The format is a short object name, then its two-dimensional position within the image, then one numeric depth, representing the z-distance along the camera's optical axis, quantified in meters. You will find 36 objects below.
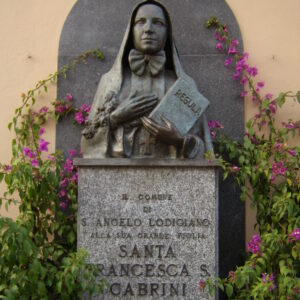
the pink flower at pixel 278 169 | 4.68
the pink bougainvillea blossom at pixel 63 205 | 5.00
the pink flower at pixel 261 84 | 5.27
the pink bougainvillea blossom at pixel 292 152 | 4.90
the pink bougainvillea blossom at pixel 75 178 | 4.97
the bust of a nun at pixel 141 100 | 4.33
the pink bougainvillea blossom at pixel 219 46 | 5.35
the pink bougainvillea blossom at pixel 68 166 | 5.08
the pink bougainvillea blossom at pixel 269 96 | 5.25
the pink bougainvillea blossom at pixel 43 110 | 5.32
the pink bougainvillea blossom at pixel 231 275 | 4.03
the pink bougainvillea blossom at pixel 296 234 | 4.27
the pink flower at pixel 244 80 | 5.29
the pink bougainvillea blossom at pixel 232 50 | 5.30
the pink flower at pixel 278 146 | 4.87
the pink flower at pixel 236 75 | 5.30
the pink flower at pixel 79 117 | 5.26
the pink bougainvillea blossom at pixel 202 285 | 3.95
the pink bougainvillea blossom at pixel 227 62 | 5.32
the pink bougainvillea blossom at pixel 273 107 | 5.21
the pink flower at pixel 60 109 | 5.29
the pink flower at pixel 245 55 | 5.31
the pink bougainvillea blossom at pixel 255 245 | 4.41
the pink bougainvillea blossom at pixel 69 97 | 5.34
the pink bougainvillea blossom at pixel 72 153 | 5.19
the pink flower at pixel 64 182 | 5.00
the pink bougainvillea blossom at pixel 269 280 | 3.95
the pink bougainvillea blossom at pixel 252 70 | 5.28
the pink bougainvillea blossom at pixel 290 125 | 5.12
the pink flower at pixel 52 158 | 4.87
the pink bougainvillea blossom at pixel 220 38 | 5.38
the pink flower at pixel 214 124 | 5.18
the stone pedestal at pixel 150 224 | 4.19
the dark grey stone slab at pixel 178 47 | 5.34
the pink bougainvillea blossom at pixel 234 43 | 5.31
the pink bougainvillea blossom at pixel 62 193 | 4.98
